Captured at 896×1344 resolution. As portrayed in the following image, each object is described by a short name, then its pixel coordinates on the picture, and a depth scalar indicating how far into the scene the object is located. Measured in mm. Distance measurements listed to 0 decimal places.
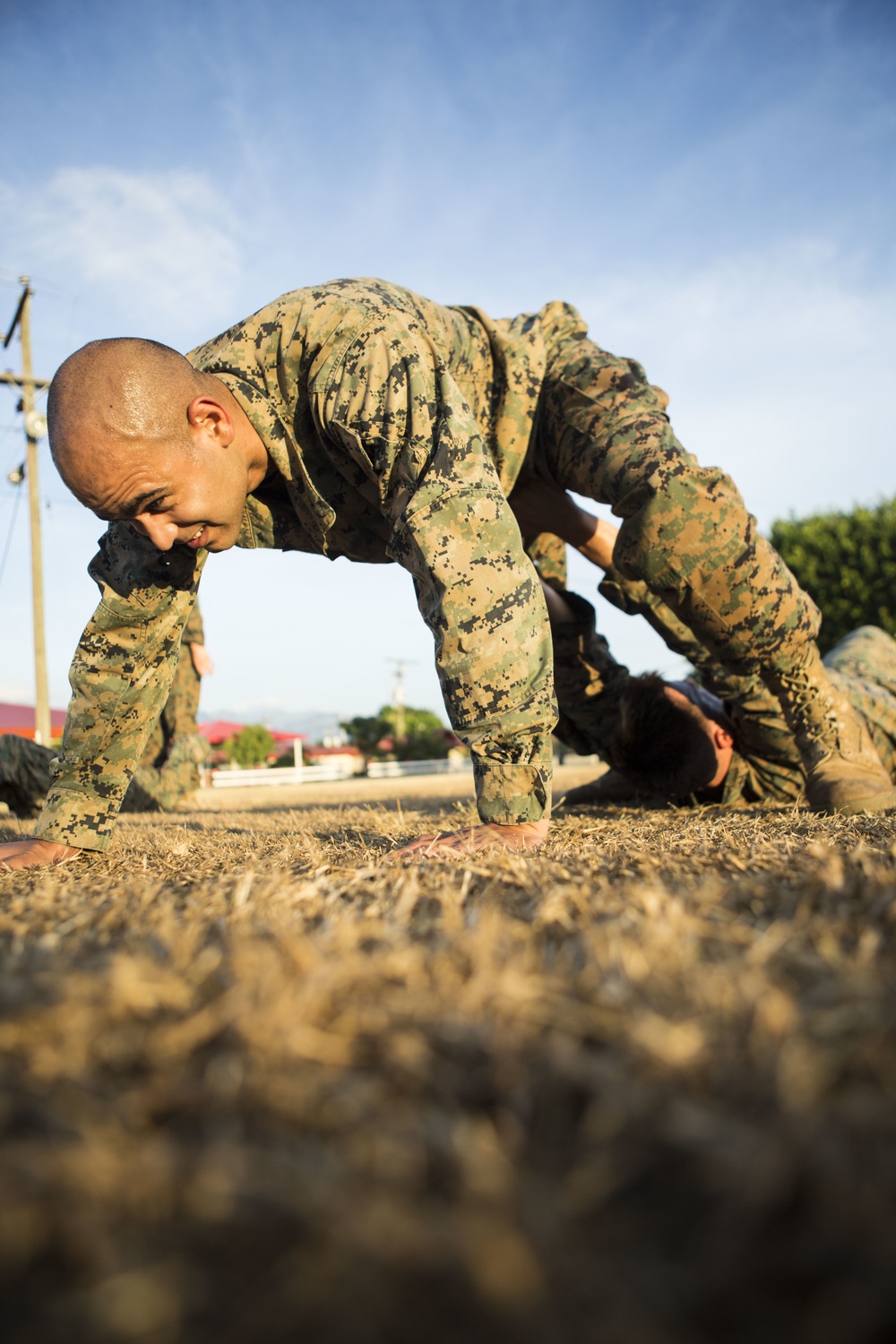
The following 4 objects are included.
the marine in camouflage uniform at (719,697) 3170
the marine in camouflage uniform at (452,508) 1786
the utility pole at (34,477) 13242
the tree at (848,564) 15898
